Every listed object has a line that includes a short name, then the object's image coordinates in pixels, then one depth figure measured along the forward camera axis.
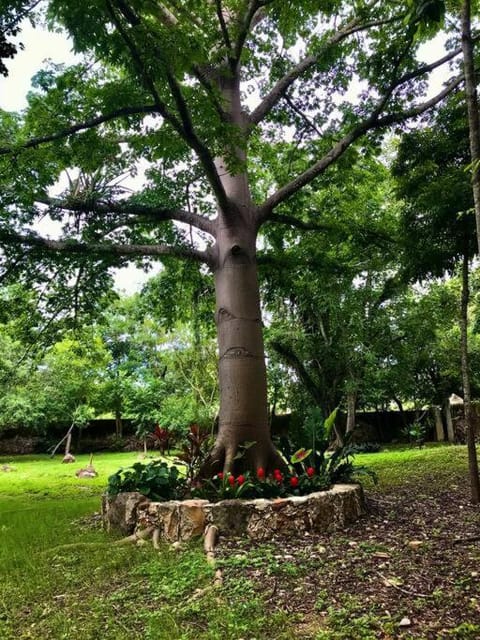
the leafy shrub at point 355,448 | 4.92
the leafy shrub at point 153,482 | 4.39
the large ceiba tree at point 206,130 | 3.89
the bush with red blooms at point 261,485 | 4.18
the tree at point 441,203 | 4.26
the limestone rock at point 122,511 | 4.17
